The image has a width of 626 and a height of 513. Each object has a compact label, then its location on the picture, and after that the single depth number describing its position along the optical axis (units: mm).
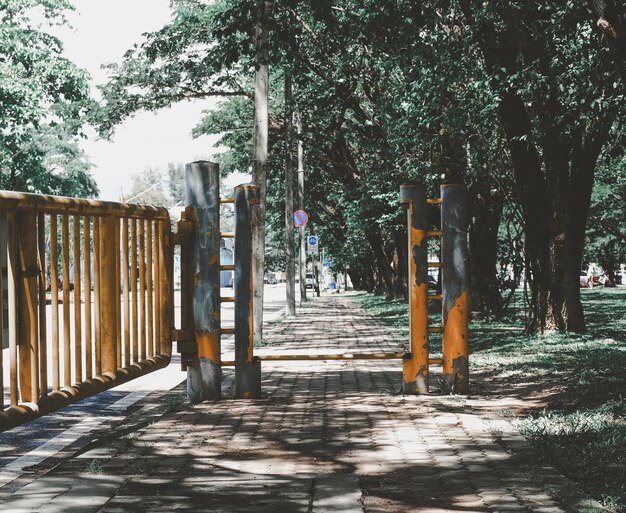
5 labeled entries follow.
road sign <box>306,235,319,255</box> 39094
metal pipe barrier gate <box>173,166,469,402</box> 8281
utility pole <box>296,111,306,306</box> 32375
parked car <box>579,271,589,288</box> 81062
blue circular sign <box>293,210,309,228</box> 31244
